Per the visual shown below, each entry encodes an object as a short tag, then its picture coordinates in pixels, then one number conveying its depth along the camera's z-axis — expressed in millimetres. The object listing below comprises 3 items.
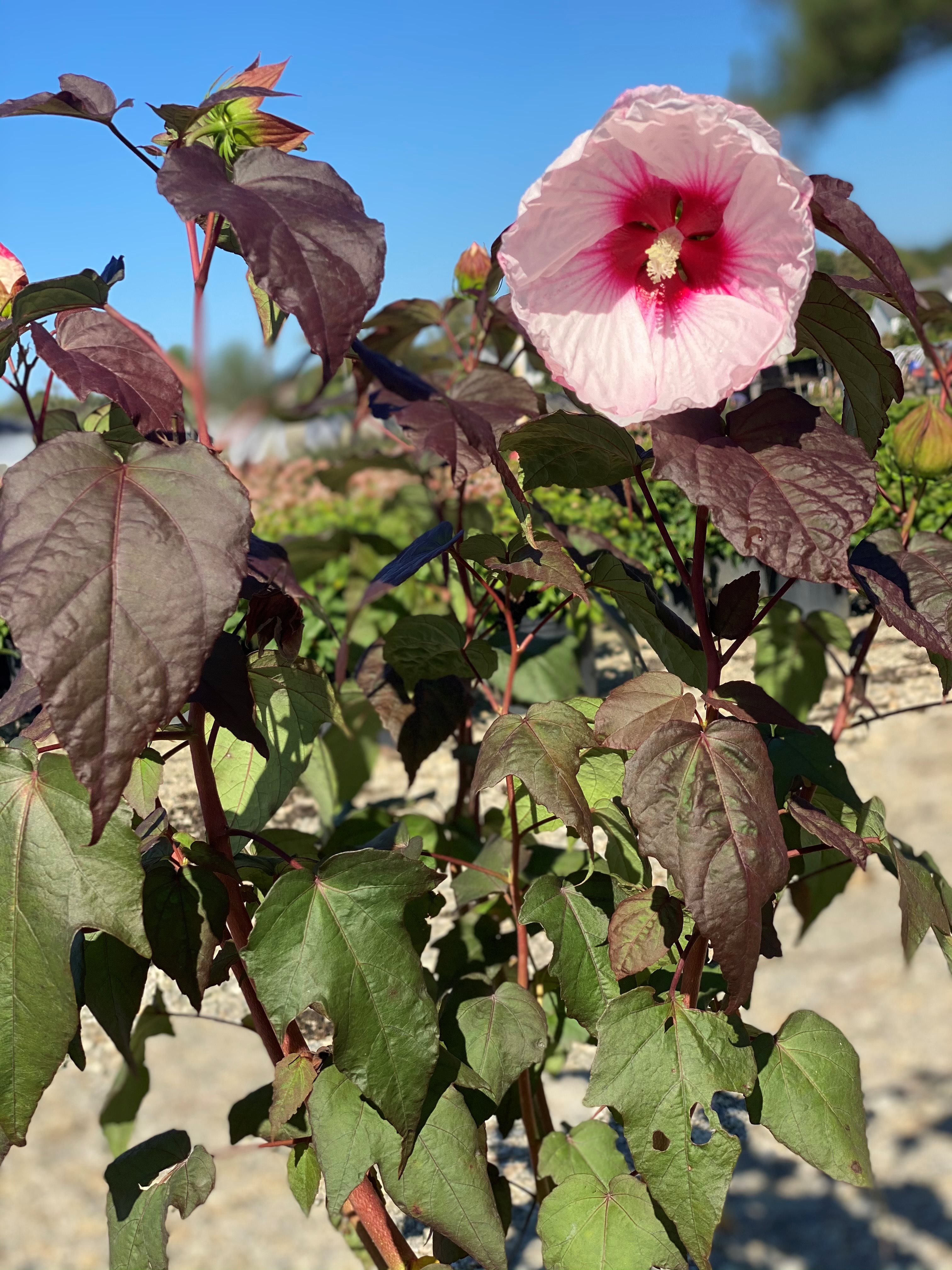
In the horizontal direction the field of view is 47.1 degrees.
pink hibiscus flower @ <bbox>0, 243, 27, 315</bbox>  854
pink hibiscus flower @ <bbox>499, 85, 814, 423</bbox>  639
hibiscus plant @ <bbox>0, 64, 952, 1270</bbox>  629
